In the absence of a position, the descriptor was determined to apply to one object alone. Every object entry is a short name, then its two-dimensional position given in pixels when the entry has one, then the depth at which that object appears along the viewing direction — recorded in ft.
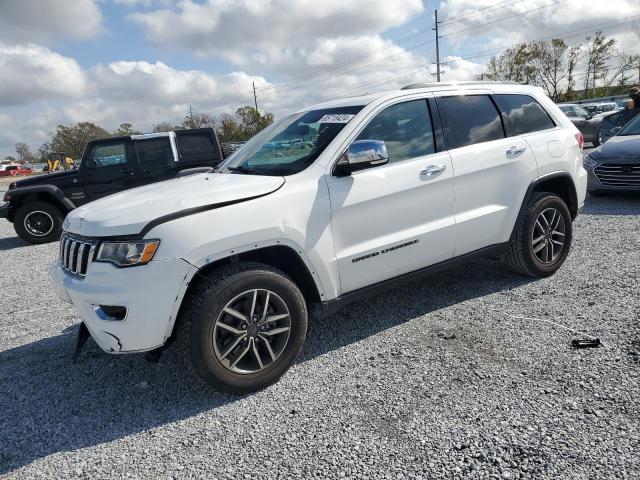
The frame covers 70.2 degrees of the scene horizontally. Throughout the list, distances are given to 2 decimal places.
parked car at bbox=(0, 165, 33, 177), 171.12
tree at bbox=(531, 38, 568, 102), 163.02
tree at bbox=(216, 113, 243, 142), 203.83
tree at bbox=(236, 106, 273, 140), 202.08
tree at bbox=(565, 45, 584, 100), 162.09
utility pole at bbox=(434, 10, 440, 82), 154.90
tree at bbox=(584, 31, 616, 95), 153.00
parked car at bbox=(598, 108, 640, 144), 33.47
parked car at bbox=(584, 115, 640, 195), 23.38
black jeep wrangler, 28.07
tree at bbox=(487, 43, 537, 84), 165.27
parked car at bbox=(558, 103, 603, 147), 50.83
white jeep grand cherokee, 8.28
